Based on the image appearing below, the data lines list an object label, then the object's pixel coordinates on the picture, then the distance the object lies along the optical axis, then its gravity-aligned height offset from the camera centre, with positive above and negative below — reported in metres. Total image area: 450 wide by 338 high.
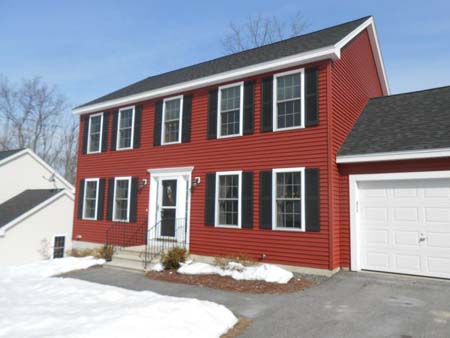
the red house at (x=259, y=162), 8.71 +1.43
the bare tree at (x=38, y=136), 34.53 +7.26
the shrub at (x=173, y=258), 9.60 -1.27
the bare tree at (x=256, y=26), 24.65 +13.24
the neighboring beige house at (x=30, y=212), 14.41 -0.15
